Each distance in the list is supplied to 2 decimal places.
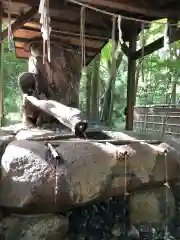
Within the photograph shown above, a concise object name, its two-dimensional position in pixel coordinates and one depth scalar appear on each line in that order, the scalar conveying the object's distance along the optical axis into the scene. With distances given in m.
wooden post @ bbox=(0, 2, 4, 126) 3.74
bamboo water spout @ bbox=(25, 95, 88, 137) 3.05
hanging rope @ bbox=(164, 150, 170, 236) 3.02
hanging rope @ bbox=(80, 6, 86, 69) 3.55
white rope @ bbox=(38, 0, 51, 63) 3.04
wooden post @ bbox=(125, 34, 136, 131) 5.47
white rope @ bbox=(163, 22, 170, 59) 3.66
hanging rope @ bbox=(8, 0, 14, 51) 3.27
